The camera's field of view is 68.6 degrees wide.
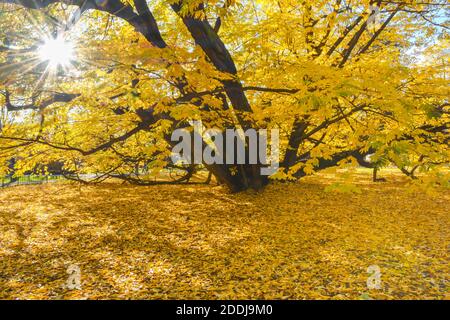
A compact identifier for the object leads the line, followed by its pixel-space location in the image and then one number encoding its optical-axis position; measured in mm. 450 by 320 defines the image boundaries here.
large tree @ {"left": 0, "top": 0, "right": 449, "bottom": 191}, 5414
